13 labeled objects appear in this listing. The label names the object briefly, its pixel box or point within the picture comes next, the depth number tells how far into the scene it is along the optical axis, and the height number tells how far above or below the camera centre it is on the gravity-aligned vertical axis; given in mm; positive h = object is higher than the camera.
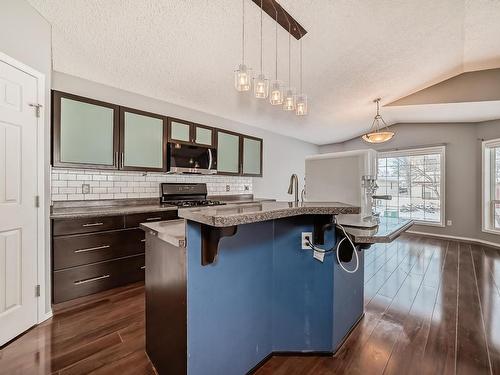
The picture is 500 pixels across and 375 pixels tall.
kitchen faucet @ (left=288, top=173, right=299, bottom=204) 1600 +27
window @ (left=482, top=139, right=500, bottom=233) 4465 +24
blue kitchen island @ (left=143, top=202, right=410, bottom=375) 1101 -601
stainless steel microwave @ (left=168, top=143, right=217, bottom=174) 3202 +422
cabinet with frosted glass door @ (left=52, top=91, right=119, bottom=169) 2316 +589
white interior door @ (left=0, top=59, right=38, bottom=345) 1688 -108
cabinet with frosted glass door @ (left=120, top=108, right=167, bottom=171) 2787 +597
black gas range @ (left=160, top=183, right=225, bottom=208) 3373 -106
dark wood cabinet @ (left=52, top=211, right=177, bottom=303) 2152 -666
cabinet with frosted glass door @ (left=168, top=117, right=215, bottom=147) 3238 +808
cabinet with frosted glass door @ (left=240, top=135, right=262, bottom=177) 4266 +609
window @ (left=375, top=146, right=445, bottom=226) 5305 +106
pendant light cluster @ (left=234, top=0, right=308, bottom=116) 1771 +821
